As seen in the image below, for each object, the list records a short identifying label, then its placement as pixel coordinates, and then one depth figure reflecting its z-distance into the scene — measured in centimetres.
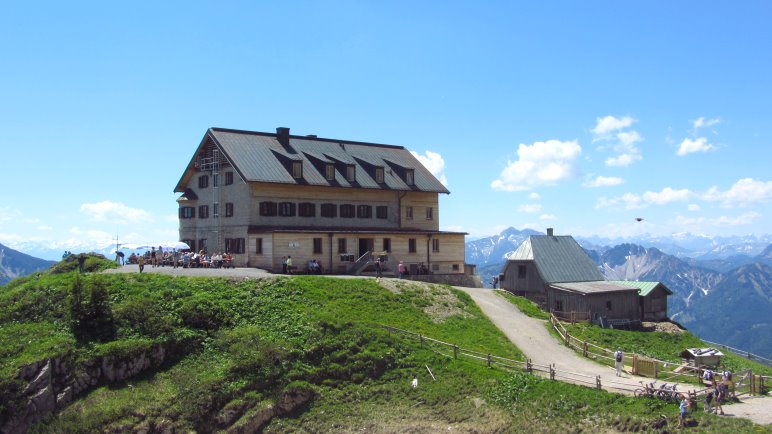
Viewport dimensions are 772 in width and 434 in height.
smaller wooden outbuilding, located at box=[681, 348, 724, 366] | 3941
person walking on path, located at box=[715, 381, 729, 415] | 2845
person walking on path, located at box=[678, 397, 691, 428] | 2733
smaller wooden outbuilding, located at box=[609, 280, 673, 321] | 5838
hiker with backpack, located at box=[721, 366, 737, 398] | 2991
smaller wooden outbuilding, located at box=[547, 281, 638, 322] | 5447
